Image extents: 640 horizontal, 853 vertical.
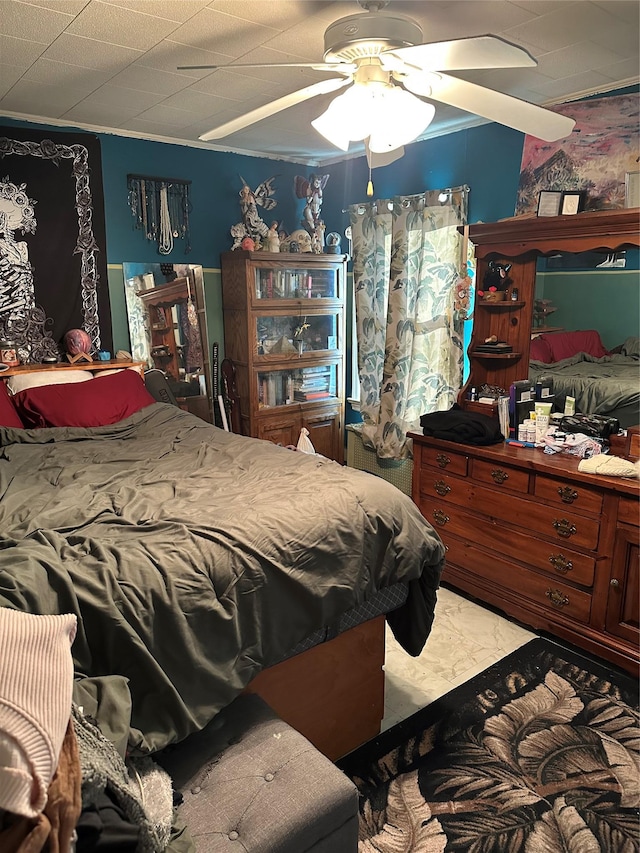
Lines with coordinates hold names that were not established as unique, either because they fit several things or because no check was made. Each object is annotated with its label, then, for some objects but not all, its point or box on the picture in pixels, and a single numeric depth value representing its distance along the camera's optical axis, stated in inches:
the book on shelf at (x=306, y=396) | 172.9
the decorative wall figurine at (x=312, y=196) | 167.9
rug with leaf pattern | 67.2
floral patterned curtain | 141.6
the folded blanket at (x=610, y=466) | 93.1
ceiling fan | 71.1
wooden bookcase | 159.0
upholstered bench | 48.7
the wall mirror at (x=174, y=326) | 151.6
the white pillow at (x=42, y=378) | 124.4
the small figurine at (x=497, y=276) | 120.8
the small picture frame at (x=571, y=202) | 109.6
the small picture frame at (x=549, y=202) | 111.1
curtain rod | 136.0
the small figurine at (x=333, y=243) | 173.3
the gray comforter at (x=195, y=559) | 55.4
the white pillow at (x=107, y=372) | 136.0
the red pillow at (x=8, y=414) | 113.6
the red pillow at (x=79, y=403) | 117.3
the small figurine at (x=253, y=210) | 159.6
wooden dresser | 93.7
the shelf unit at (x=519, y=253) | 101.8
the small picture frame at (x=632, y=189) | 102.4
